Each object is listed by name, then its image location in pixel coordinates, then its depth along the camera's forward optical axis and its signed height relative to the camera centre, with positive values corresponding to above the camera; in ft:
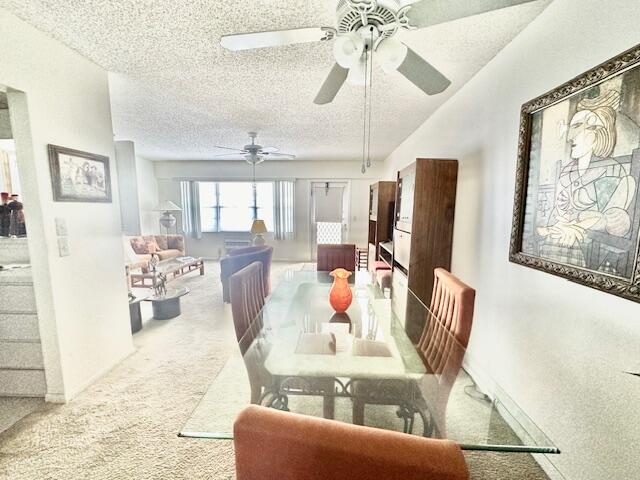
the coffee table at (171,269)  13.55 -3.26
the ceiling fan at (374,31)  3.20 +2.35
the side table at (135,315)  9.58 -3.74
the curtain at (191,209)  21.35 +0.01
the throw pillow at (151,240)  18.28 -2.05
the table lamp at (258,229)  17.13 -1.26
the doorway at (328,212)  21.13 -0.26
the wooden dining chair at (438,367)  4.05 -2.60
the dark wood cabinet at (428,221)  7.80 -0.37
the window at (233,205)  21.61 +0.31
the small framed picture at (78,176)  5.81 +0.79
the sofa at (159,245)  17.57 -2.46
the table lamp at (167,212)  20.08 -0.22
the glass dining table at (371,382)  3.25 -2.58
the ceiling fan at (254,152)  12.28 +2.68
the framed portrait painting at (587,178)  3.23 +0.43
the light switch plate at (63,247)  5.91 -0.81
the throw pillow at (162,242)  19.10 -2.29
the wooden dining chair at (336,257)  10.76 -1.90
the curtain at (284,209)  20.98 -0.02
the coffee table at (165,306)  10.75 -3.85
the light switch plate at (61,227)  5.87 -0.38
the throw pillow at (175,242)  19.44 -2.33
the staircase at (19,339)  6.01 -2.90
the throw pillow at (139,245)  17.52 -2.31
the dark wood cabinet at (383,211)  13.19 -0.12
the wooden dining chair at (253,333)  4.13 -2.46
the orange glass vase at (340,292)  5.99 -1.84
